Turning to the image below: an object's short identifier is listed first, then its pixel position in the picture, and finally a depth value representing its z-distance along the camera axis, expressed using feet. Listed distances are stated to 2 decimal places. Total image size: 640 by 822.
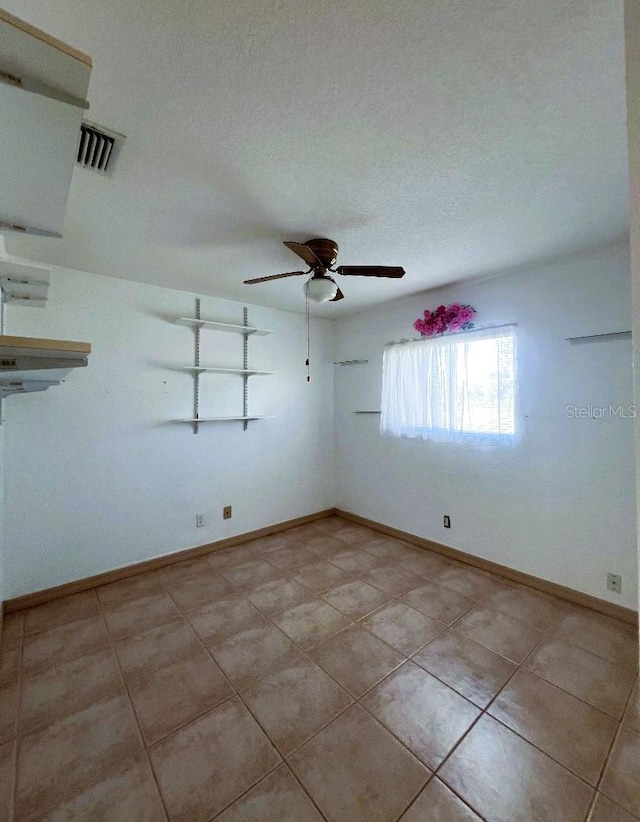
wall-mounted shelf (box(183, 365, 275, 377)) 9.97
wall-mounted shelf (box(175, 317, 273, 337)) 9.76
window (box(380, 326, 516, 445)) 8.93
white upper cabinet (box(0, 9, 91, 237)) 1.72
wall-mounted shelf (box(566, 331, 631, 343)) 7.11
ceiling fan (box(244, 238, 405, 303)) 6.61
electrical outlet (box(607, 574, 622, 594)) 7.20
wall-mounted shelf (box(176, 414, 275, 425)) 10.00
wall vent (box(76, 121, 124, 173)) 4.12
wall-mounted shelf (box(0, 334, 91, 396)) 2.88
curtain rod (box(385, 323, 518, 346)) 8.85
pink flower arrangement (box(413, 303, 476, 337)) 9.50
